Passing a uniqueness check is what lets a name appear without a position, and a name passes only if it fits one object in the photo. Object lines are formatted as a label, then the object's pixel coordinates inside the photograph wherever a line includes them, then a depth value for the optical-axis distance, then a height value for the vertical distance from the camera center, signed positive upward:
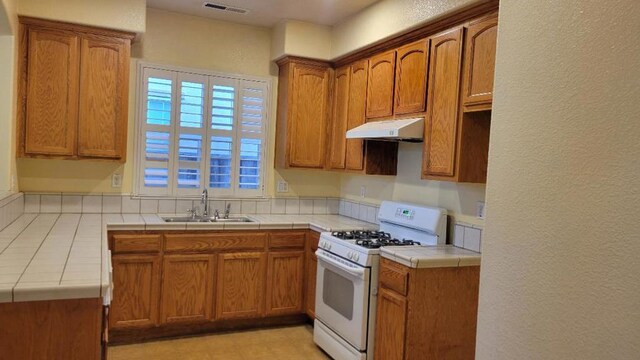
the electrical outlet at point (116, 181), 3.98 -0.23
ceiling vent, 3.89 +1.22
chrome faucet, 4.18 -0.38
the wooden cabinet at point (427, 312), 2.75 -0.82
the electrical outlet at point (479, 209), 3.07 -0.23
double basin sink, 4.07 -0.52
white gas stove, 3.02 -0.69
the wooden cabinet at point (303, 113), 4.30 +0.45
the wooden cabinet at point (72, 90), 3.47 +0.44
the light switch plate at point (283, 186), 4.61 -0.23
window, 4.09 +0.21
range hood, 3.14 +0.25
